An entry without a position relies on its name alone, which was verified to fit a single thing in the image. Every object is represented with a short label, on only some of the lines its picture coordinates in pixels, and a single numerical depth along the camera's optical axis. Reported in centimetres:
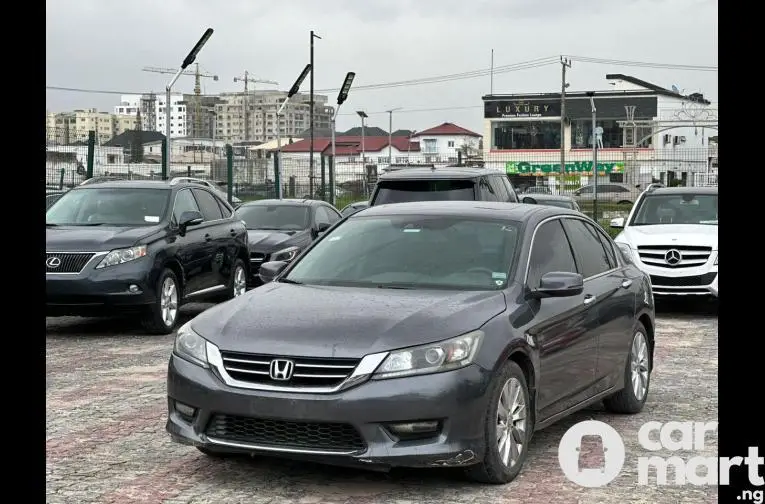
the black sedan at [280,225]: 1706
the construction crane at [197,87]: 5632
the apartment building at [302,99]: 18658
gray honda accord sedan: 564
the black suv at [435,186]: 1381
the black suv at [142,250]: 1207
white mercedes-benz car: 1460
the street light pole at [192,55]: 2794
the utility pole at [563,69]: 6419
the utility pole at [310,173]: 3262
